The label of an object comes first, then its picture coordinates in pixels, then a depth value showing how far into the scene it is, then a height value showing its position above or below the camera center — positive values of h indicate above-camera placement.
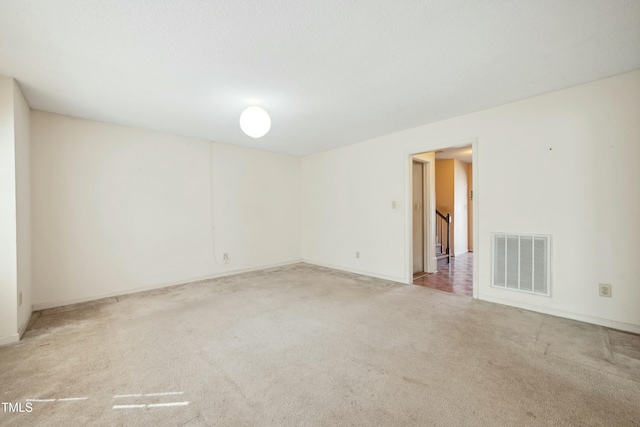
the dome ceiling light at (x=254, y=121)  2.76 +0.94
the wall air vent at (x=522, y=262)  2.85 -0.66
